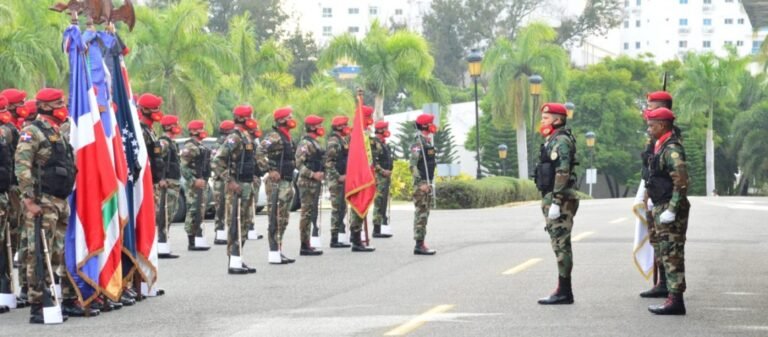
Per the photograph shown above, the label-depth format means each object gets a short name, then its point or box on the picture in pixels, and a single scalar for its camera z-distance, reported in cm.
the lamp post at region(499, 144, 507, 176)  8681
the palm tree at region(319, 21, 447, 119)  5906
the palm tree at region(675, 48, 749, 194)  8888
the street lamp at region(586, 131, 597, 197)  7762
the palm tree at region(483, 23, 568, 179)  7075
